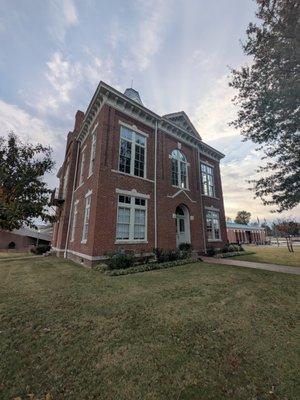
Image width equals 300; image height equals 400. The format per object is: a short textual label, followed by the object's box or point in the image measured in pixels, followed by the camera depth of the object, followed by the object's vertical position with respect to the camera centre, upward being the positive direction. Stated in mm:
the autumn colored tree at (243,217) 84662 +13182
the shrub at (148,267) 9130 -932
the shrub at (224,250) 17453 -113
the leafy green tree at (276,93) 7773 +6495
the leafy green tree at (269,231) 102250 +8917
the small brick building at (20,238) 39469 +1936
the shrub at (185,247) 14791 +104
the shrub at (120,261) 10049 -625
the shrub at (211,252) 16370 -268
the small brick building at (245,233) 47469 +3828
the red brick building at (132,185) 11820 +4345
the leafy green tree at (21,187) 8094 +2741
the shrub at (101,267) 9691 -922
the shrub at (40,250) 21938 -246
